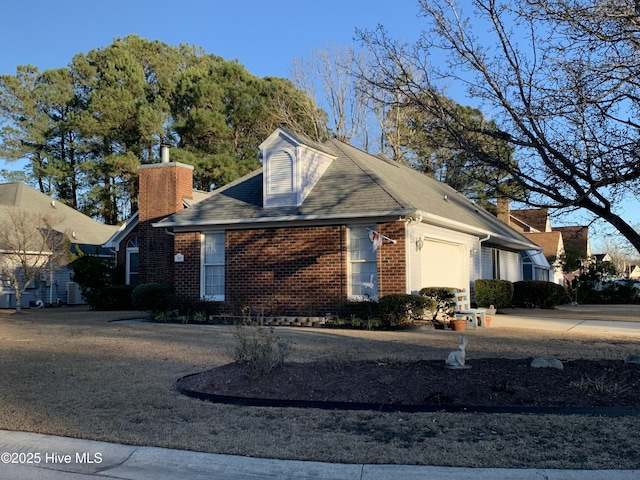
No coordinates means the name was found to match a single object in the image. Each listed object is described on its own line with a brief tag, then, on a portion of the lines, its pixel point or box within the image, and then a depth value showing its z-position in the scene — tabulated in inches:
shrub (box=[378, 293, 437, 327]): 596.1
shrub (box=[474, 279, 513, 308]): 841.5
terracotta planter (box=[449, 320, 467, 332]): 597.3
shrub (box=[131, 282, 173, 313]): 723.4
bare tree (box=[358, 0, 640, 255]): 288.5
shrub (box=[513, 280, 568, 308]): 1013.8
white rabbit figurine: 330.0
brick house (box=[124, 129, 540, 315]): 637.9
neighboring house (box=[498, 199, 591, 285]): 1430.9
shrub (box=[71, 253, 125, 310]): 969.5
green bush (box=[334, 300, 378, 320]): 629.9
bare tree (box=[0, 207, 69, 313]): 992.9
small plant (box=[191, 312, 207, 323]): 697.6
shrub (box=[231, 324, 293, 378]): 313.4
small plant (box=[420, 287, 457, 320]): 634.8
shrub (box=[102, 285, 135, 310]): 964.0
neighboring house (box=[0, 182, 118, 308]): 1161.6
